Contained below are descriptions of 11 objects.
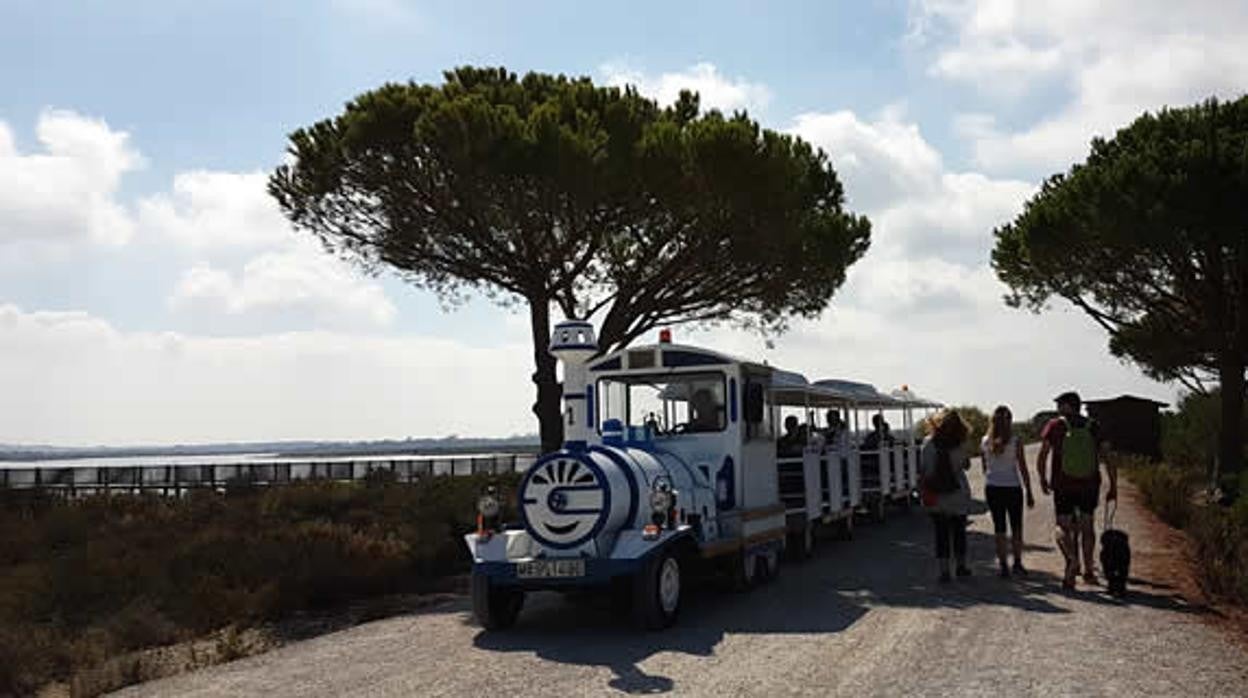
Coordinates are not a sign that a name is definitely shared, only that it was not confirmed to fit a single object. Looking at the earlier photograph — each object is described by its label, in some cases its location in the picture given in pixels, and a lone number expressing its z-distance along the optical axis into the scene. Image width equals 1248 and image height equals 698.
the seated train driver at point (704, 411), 12.27
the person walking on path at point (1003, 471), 11.83
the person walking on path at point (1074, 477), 11.20
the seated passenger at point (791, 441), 15.39
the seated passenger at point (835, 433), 17.62
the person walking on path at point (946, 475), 11.79
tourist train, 10.01
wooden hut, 37.56
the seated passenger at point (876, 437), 20.50
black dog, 10.92
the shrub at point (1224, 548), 10.78
